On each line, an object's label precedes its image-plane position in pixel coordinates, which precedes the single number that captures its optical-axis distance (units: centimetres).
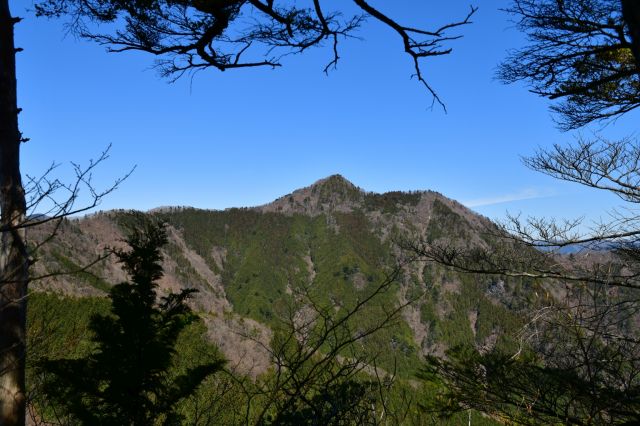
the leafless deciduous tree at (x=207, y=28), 355
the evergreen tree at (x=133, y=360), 580
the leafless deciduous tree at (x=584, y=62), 542
